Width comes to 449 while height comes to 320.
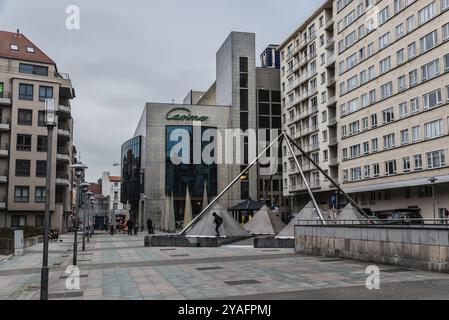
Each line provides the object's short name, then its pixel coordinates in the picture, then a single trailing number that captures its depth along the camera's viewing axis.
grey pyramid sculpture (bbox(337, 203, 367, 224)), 31.17
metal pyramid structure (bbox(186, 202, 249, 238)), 32.69
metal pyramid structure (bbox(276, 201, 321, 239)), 29.25
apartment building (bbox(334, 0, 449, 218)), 44.94
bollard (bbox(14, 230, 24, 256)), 26.26
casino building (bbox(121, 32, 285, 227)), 87.38
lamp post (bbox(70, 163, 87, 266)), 20.30
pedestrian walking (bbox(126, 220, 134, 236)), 56.44
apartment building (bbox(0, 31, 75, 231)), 59.25
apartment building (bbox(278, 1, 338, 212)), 67.75
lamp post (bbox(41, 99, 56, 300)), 10.53
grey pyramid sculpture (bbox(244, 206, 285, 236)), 38.31
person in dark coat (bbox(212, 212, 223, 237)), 31.94
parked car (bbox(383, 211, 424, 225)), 16.75
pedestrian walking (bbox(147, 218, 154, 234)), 46.79
